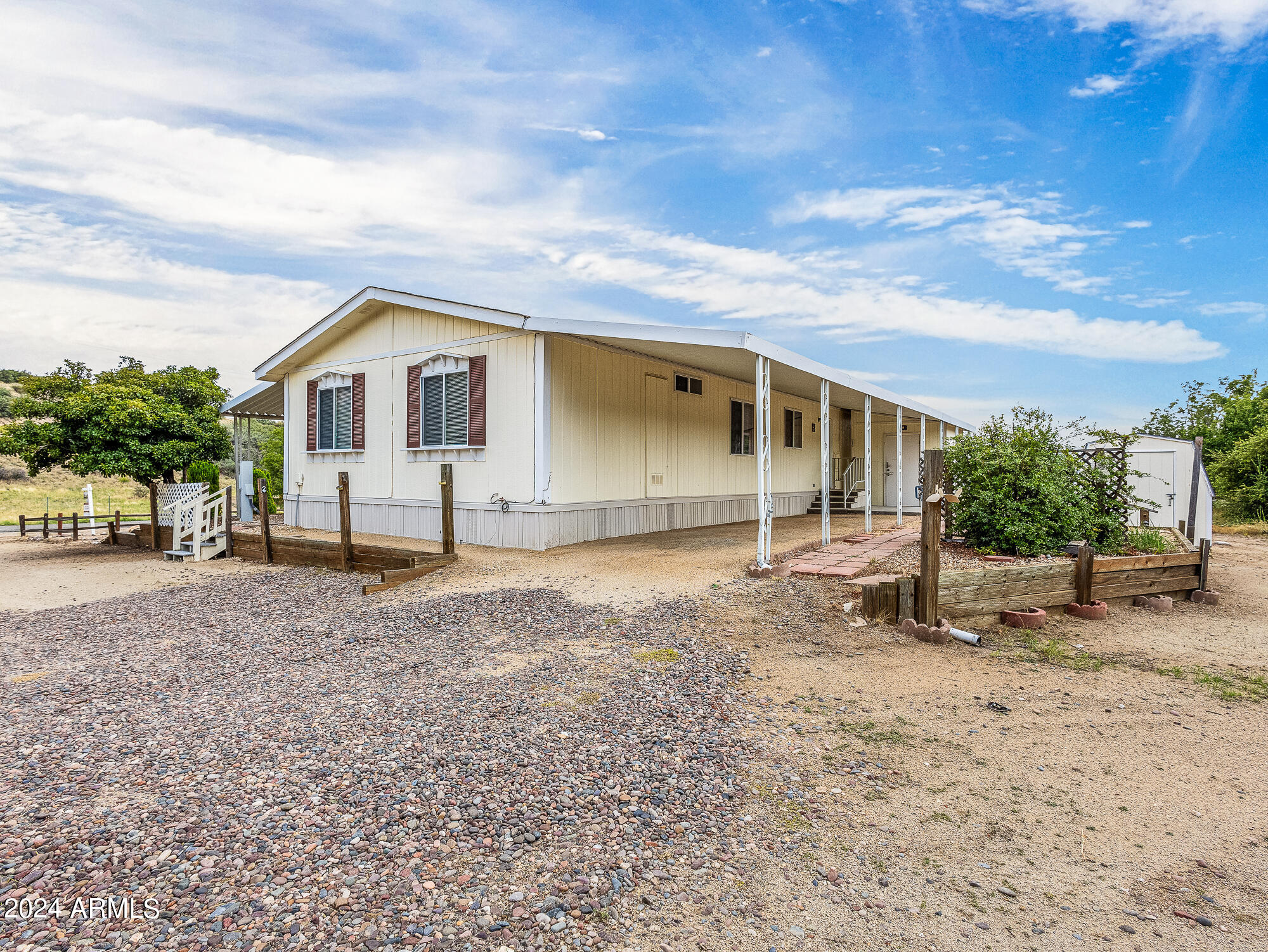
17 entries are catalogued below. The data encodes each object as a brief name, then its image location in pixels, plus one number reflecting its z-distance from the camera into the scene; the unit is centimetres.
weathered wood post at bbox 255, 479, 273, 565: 1026
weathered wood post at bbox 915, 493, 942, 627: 546
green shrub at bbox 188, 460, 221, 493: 1555
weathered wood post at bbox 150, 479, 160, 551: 1195
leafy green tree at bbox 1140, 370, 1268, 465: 2111
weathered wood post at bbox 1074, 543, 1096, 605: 641
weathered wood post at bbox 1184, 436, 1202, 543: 1143
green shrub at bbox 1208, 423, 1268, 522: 1703
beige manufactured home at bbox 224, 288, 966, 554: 970
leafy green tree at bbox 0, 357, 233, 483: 1130
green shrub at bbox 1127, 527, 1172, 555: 834
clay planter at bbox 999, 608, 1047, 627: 589
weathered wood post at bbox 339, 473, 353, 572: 903
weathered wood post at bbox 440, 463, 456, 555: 911
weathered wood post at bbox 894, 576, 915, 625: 568
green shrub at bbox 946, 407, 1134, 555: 807
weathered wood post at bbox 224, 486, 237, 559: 1112
